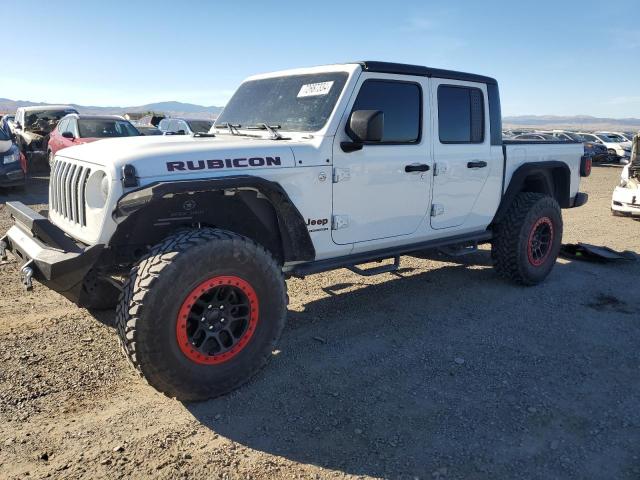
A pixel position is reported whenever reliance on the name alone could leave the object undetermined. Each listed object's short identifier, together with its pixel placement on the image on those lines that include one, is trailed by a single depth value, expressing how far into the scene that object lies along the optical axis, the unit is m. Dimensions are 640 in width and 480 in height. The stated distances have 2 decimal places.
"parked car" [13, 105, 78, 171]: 14.73
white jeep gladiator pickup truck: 3.01
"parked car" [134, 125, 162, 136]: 16.96
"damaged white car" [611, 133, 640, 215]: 9.16
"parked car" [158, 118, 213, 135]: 16.34
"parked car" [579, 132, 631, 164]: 24.20
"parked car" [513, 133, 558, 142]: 19.60
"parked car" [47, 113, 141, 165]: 11.55
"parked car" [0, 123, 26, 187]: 10.55
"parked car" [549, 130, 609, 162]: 23.95
